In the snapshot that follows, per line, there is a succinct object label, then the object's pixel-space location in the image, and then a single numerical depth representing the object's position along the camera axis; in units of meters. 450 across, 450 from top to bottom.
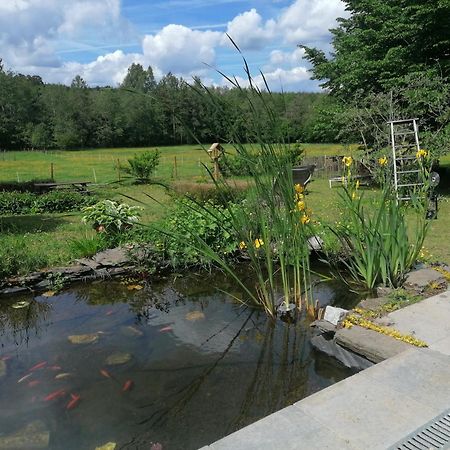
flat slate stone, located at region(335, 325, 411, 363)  2.87
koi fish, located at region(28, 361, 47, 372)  3.34
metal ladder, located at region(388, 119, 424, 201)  9.04
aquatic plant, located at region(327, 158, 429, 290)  3.92
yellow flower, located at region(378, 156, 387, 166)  4.35
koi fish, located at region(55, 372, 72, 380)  3.19
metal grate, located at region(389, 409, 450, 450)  1.93
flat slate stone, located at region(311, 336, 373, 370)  3.02
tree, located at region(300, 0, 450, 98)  11.18
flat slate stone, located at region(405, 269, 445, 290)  3.95
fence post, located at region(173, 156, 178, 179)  17.05
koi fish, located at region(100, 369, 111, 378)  3.22
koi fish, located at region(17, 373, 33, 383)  3.18
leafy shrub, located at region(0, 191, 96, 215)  9.92
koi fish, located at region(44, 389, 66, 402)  2.95
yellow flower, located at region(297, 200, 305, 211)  3.47
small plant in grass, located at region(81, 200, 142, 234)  5.99
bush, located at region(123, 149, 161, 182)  15.48
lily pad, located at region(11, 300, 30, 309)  4.58
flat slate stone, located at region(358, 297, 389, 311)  3.52
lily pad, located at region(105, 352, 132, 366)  3.39
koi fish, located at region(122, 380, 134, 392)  3.04
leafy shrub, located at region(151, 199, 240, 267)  5.34
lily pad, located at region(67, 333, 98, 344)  3.77
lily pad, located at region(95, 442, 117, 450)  2.46
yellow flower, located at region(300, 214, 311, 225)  3.52
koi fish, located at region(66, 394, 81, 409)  2.86
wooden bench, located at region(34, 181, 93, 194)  12.59
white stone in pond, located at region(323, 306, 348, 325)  3.48
